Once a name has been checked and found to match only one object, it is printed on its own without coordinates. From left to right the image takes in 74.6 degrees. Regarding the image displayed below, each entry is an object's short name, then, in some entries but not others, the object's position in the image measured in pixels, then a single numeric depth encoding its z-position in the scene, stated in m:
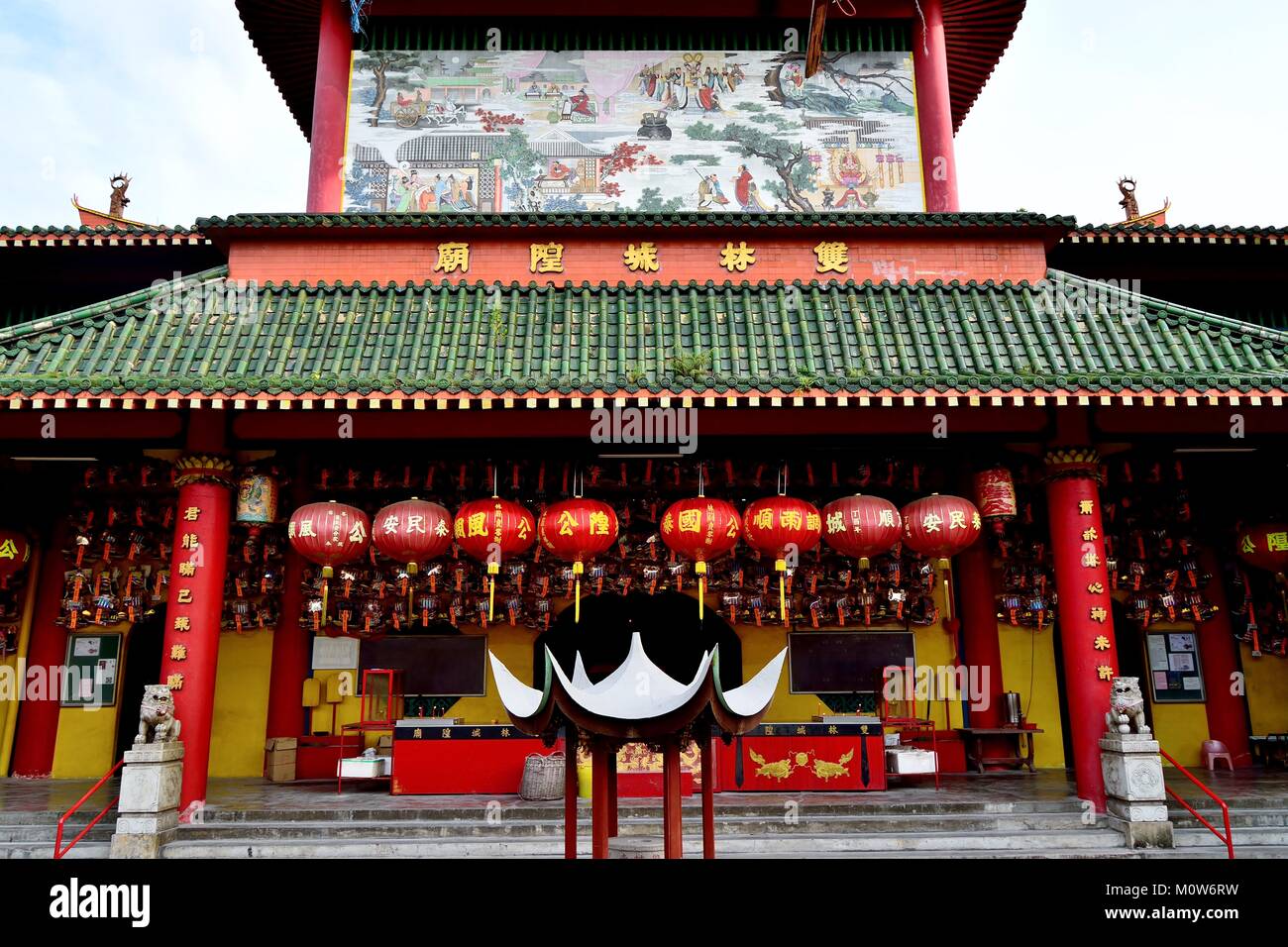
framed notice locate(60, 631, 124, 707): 11.27
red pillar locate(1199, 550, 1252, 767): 11.23
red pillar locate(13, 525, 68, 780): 11.01
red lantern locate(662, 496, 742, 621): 7.95
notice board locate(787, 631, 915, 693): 11.39
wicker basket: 8.77
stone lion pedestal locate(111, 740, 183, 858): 7.29
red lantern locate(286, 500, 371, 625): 8.20
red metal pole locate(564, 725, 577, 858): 4.82
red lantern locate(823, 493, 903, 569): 8.22
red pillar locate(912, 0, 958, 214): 10.99
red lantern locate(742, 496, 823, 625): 8.18
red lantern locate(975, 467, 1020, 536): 8.65
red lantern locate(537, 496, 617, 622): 8.12
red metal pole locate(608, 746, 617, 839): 4.83
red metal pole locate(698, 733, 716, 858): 4.56
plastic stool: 11.02
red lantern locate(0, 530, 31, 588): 10.51
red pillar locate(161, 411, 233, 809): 8.05
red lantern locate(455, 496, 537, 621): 8.21
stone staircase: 7.47
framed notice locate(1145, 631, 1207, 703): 11.54
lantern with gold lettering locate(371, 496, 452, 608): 8.18
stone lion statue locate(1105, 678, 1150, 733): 7.59
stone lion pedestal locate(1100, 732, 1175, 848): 7.34
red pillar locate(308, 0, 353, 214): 10.88
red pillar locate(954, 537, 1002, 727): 11.25
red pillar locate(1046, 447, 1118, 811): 8.00
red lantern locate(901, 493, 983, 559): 8.16
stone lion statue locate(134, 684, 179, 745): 7.62
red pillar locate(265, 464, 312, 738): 10.87
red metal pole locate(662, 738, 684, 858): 4.41
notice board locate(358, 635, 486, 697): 11.31
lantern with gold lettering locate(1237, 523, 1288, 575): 10.02
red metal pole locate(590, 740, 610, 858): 4.55
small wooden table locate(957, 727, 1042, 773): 10.69
